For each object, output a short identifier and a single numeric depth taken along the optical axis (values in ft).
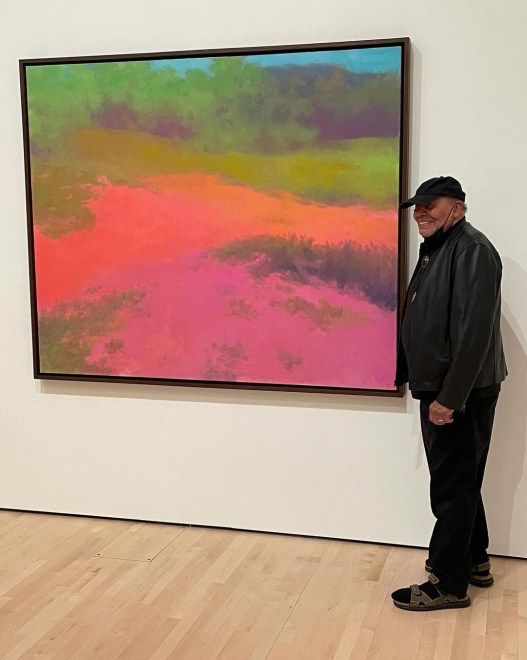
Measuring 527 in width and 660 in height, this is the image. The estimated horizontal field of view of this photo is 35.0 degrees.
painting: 10.51
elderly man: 8.79
